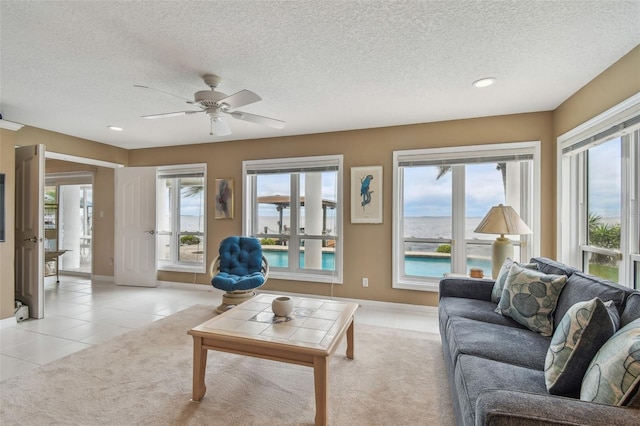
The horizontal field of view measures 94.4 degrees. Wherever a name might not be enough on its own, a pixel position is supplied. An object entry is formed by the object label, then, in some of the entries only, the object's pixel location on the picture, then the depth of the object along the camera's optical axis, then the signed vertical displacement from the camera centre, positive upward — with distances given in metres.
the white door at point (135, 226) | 5.10 -0.21
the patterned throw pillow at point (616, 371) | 0.96 -0.54
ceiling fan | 2.27 +0.89
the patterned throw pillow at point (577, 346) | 1.19 -0.54
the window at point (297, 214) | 4.30 +0.01
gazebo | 4.62 +0.21
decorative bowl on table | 2.19 -0.69
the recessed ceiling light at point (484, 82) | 2.61 +1.19
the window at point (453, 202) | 3.54 +0.16
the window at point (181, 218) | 5.11 -0.06
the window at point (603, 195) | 2.22 +0.18
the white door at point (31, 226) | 3.51 -0.14
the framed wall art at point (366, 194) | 4.00 +0.28
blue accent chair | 3.75 -0.70
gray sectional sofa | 0.95 -0.74
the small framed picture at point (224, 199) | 4.73 +0.25
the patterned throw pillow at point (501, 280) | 2.41 -0.55
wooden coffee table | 1.71 -0.78
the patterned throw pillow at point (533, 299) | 1.93 -0.57
